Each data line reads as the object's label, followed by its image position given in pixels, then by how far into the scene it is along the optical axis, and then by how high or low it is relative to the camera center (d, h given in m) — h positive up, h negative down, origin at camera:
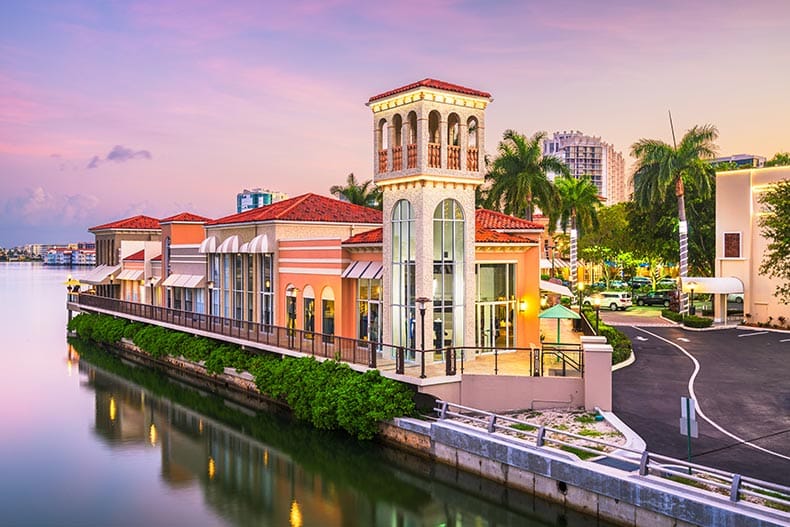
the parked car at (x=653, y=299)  58.69 -3.55
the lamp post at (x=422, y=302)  22.15 -1.42
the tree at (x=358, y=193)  63.75 +6.11
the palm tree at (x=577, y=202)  58.12 +4.58
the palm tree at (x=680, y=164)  46.28 +6.25
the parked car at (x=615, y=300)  53.69 -3.29
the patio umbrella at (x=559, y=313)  25.48 -2.02
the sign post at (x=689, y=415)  15.05 -3.41
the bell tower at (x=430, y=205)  24.58 +1.93
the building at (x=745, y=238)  40.62 +1.09
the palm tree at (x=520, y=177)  47.81 +5.57
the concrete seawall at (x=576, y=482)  13.07 -4.97
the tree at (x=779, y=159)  57.78 +8.28
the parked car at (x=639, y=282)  76.50 -2.84
